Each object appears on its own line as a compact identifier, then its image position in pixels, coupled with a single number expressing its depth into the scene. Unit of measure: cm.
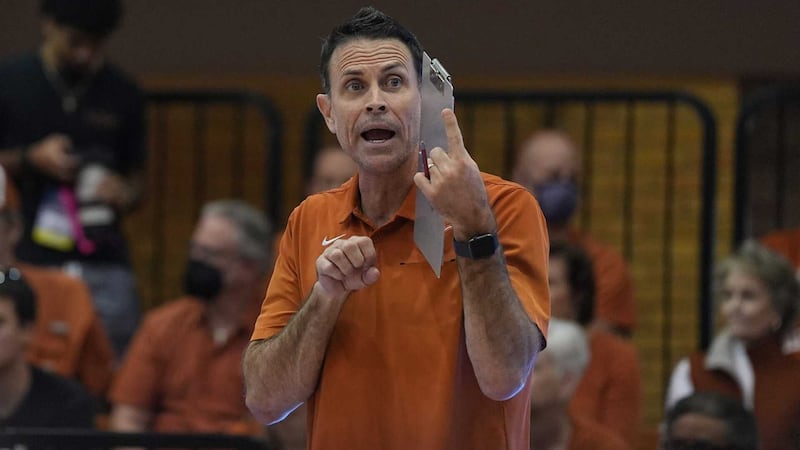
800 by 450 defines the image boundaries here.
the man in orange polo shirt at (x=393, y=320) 580
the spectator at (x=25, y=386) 1071
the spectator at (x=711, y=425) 957
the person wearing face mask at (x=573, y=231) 1274
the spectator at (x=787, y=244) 1284
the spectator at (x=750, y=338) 1112
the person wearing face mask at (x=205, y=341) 1184
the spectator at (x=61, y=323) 1187
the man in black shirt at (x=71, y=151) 1237
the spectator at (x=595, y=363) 1157
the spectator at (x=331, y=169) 1283
